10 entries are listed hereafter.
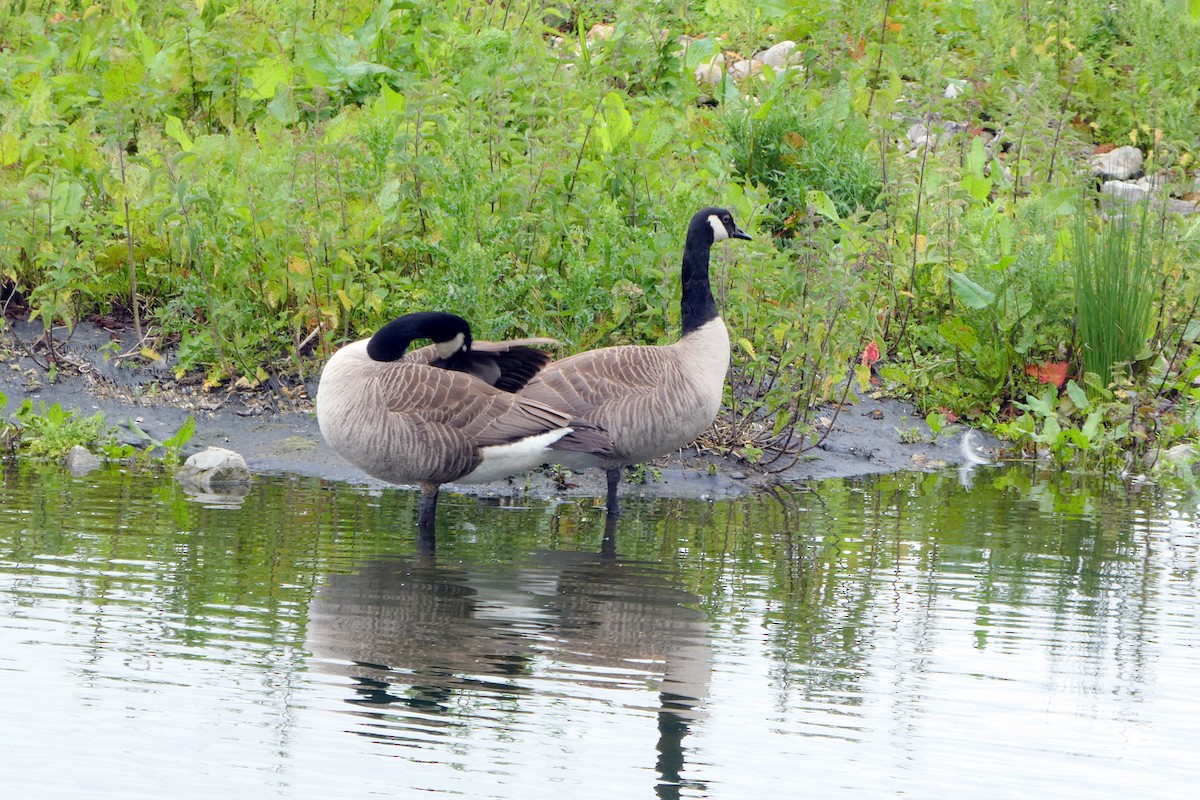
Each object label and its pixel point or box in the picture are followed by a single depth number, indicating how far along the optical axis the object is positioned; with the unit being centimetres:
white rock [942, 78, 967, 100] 2531
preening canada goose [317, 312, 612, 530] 1441
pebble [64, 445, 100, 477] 1644
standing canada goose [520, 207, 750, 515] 1530
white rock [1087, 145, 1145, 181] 2541
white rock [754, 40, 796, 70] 2715
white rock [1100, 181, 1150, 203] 2347
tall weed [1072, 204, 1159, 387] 1917
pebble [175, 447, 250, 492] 1592
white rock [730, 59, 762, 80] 2572
